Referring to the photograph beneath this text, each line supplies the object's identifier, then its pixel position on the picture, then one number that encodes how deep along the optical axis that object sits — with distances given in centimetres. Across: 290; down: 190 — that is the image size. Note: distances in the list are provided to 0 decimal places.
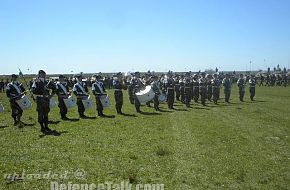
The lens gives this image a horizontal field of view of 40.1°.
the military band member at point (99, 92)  2172
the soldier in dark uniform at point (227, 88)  3109
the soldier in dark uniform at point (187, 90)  2773
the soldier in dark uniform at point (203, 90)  2864
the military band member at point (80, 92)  2108
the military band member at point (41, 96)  1550
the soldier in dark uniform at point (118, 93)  2270
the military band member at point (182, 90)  2991
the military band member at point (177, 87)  3114
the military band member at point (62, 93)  2006
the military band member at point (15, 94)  1798
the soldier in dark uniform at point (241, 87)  3148
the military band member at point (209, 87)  3055
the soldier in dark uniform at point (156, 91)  2506
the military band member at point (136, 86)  2386
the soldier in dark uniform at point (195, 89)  3019
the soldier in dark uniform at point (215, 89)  3000
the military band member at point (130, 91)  2898
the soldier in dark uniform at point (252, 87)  3172
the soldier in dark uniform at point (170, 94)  2592
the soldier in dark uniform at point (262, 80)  6319
